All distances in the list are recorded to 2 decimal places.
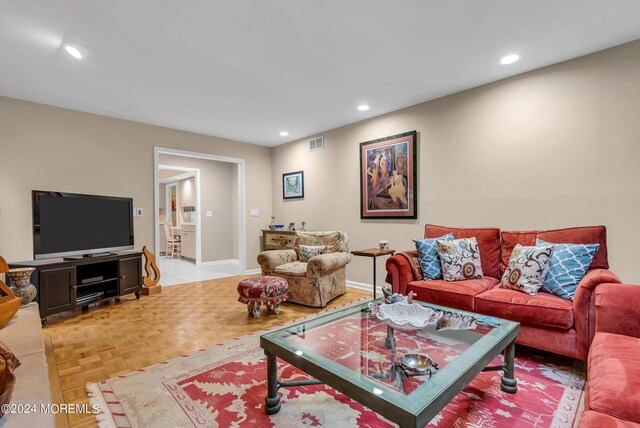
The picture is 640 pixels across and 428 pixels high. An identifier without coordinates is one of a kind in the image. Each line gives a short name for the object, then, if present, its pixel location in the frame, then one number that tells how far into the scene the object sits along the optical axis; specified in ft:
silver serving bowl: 4.36
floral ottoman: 10.07
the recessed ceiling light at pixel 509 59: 8.54
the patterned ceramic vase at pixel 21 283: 7.22
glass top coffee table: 3.56
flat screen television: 10.11
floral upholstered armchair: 11.23
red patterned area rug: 4.96
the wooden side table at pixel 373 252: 10.52
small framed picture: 17.11
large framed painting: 12.32
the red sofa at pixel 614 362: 3.19
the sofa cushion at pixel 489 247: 9.23
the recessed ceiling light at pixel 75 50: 7.70
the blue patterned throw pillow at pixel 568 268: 7.07
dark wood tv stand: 9.74
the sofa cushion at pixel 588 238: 7.43
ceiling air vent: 16.05
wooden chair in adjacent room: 26.50
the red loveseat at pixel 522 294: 6.25
